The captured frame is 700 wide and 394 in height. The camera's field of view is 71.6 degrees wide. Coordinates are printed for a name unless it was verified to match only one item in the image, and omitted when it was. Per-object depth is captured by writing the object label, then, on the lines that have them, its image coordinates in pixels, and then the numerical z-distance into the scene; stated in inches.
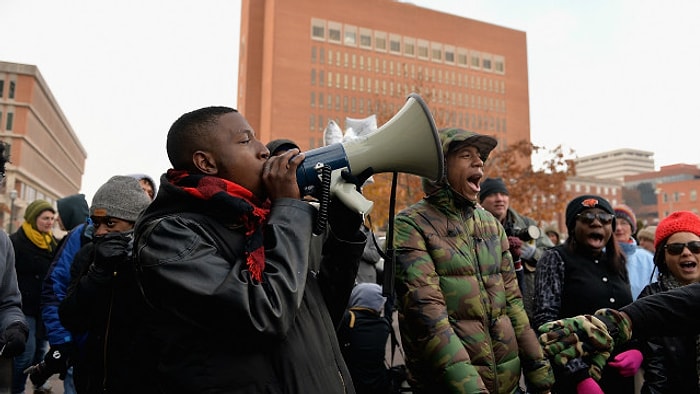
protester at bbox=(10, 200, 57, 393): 204.8
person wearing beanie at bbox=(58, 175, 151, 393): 69.9
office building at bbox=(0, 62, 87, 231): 2306.8
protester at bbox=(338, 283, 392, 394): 143.3
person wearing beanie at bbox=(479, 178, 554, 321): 159.3
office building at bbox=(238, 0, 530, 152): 2716.5
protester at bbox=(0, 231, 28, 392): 105.0
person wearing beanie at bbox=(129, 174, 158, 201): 164.2
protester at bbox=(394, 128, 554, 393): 92.7
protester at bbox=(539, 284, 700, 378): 63.8
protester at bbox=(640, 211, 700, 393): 97.0
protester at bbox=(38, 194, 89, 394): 124.8
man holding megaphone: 53.1
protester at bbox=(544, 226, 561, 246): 377.7
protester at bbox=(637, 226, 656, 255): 249.0
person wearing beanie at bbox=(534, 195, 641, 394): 123.5
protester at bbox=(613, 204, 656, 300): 169.3
